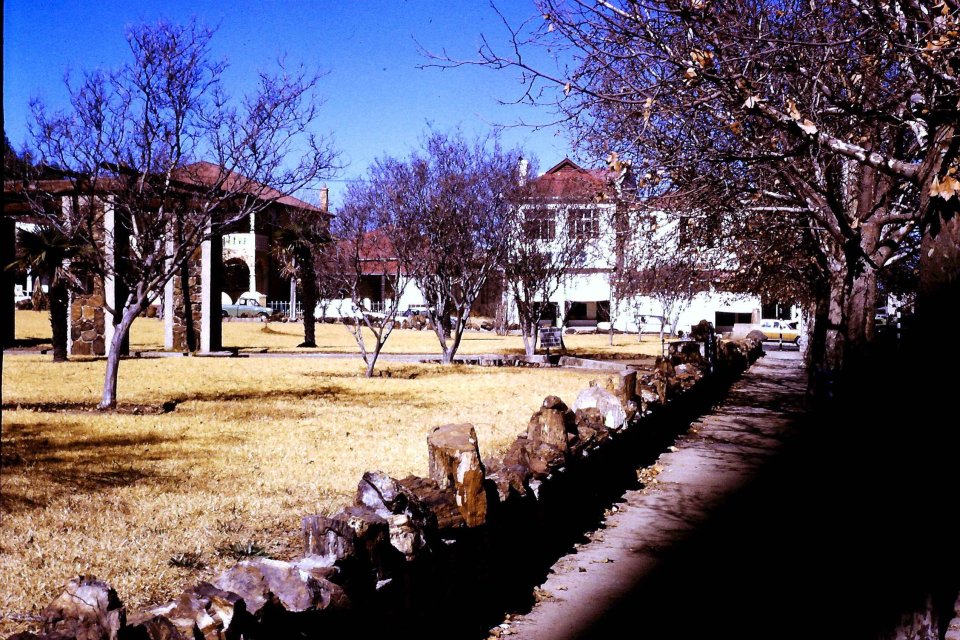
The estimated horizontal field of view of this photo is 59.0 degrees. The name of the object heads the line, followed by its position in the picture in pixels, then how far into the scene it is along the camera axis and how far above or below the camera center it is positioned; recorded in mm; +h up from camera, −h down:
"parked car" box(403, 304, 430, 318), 59200 -163
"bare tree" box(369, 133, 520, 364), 22438 +2358
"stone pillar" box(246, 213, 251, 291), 63375 +3639
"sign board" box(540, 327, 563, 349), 31438 -1114
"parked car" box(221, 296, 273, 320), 55031 -164
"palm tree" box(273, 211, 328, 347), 33797 +2226
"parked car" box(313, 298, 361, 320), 61609 -136
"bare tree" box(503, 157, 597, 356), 25750 +1928
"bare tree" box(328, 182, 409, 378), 20734 +1648
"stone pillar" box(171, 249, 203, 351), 28859 -245
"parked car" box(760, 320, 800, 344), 44031 -1257
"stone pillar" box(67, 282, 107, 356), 26609 -528
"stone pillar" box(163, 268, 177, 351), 29156 -245
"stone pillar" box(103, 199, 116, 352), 24541 +582
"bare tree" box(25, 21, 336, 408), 13477 +2236
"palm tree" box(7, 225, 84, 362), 23656 +1508
